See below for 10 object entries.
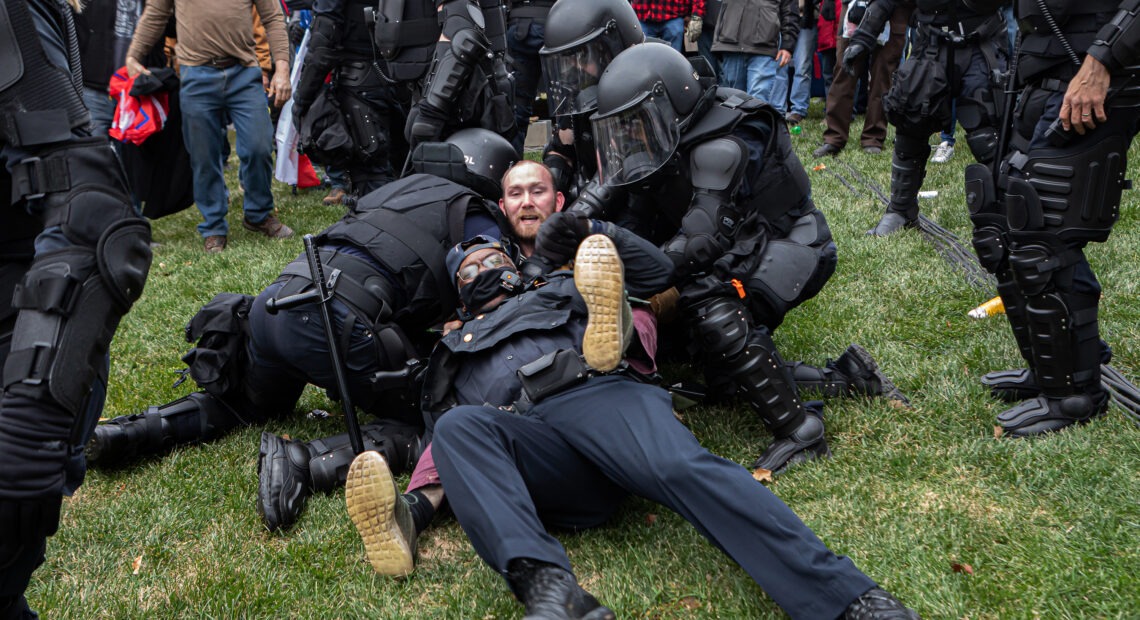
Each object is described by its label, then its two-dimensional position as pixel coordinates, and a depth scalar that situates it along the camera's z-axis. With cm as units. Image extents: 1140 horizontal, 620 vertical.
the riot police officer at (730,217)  371
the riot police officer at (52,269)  189
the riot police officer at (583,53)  459
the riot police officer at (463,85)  543
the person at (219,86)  700
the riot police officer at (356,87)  665
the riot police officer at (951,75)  588
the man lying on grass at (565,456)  264
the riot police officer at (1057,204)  343
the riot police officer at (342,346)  371
